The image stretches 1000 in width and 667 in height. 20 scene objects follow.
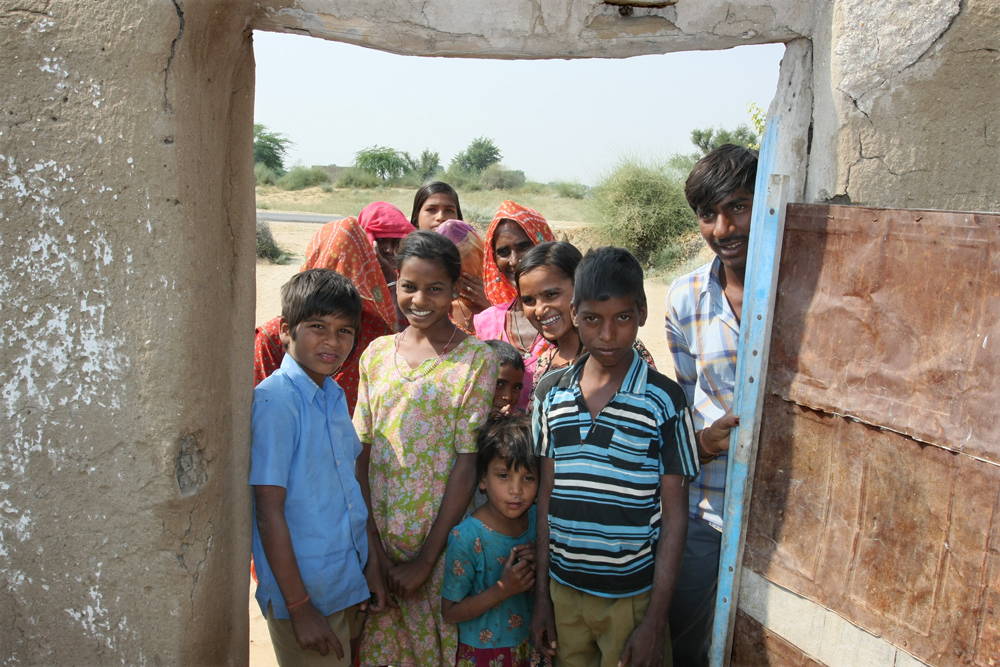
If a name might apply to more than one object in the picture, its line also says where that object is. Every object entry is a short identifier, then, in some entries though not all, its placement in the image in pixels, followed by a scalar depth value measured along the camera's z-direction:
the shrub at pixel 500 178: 36.90
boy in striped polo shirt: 2.10
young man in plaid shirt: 2.34
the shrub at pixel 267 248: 14.47
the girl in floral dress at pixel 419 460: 2.42
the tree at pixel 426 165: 38.88
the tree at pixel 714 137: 23.86
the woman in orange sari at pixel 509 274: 3.07
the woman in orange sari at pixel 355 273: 3.18
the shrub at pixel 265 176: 35.66
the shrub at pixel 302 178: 35.94
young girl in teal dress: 2.29
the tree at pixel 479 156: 43.31
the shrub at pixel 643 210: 16.28
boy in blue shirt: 2.17
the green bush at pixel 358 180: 35.66
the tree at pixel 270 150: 39.66
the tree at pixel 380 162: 37.38
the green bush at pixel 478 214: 20.84
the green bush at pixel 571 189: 32.86
